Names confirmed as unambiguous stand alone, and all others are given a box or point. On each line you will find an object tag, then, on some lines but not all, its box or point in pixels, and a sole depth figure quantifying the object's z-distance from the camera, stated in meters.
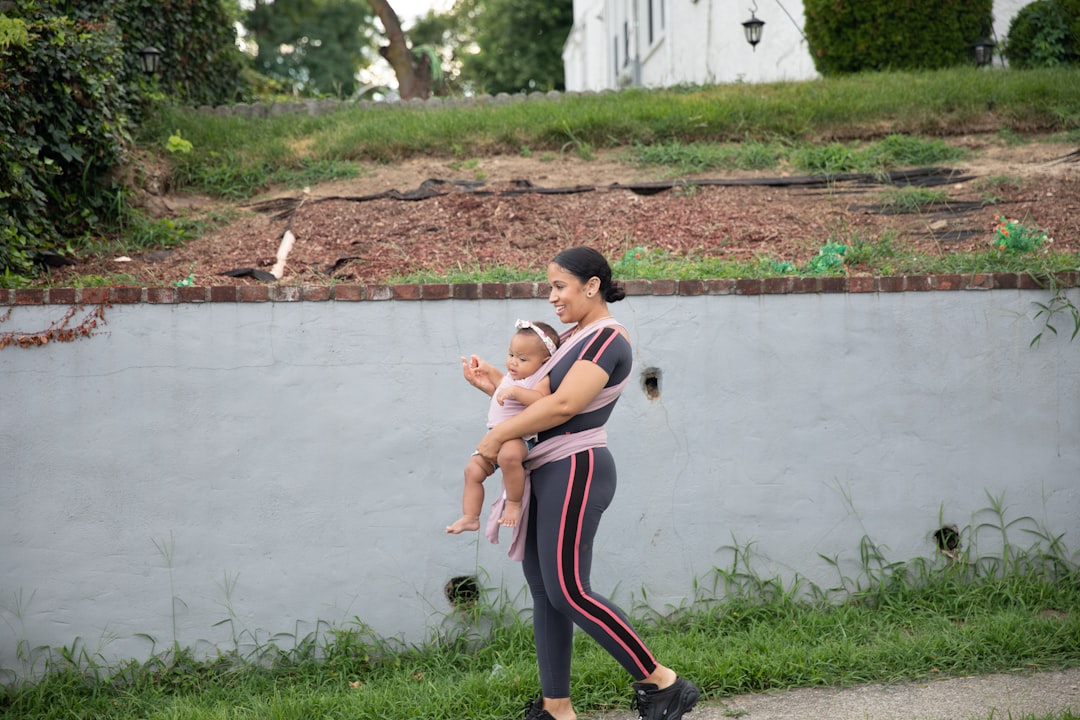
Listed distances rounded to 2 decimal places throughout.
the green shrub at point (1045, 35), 10.84
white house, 13.03
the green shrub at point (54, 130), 6.19
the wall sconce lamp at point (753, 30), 12.82
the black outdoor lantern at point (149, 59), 9.49
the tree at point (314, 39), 30.48
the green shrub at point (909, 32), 11.28
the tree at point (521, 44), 31.73
